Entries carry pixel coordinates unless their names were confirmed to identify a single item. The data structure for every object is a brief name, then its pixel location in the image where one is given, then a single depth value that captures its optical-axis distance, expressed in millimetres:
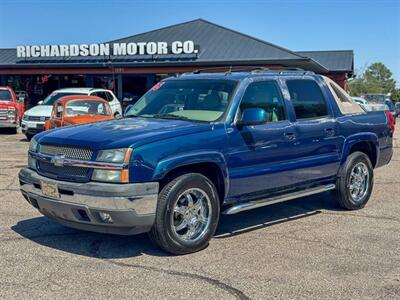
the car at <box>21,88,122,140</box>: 17312
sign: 27562
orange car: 14383
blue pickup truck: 5023
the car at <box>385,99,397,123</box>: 30203
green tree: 84750
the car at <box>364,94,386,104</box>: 33034
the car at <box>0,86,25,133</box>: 19172
